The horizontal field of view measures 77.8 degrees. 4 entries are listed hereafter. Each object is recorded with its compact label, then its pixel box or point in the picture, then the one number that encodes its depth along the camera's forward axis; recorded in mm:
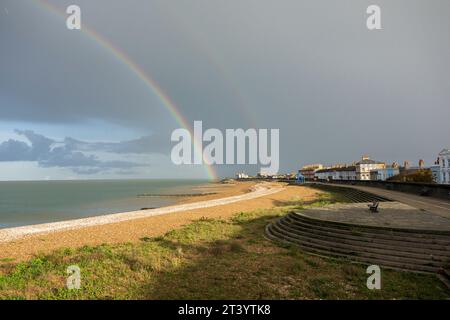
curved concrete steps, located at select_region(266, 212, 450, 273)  10930
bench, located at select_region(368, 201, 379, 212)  18703
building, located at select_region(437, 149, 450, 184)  79812
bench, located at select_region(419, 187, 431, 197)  28816
